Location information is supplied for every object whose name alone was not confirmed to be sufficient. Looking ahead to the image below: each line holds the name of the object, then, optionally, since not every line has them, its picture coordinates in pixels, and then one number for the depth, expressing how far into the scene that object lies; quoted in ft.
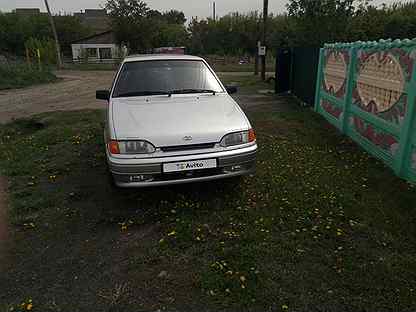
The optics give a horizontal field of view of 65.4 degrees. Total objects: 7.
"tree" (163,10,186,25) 234.38
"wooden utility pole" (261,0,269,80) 55.21
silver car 10.52
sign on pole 54.90
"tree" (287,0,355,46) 44.45
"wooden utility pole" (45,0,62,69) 100.99
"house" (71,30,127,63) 154.10
